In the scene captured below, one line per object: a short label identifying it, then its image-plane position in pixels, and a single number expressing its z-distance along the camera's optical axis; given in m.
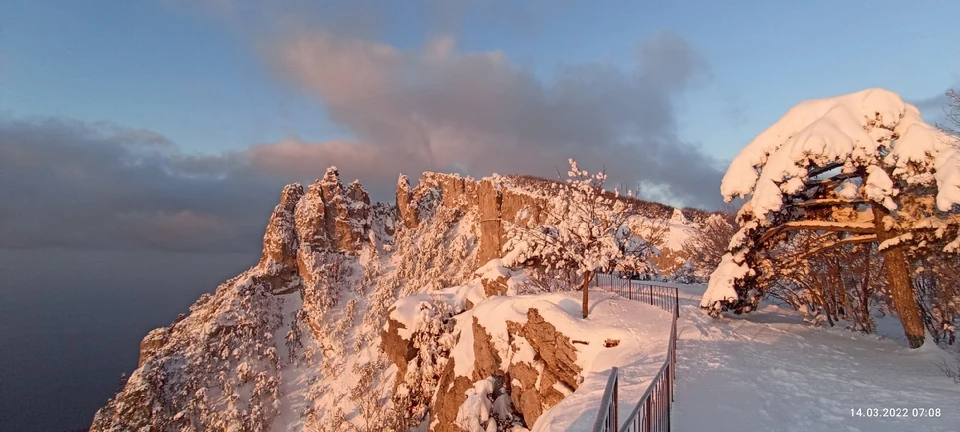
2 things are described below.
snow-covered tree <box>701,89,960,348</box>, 11.20
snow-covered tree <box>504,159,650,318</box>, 15.95
